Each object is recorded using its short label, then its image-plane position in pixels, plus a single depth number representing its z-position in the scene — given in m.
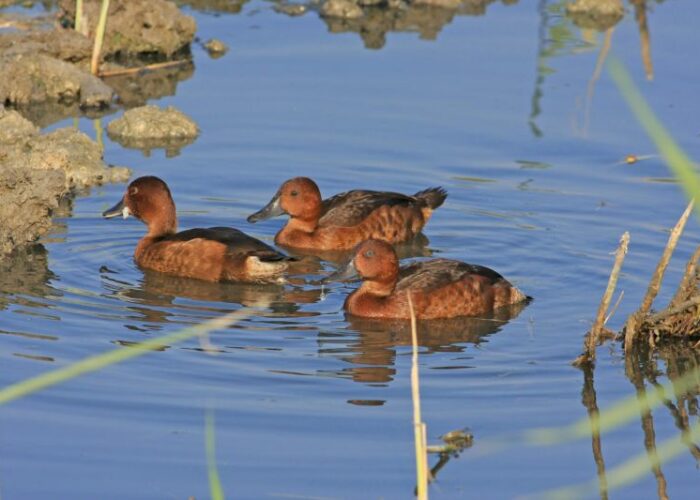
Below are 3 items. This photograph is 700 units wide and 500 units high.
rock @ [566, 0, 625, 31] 17.27
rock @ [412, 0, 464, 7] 17.58
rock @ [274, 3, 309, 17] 17.33
